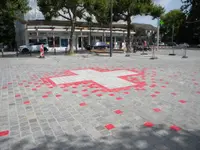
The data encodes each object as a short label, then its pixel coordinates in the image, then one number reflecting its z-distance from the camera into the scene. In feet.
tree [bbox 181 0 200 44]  140.26
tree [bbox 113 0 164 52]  80.02
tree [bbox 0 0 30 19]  54.19
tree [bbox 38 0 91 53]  60.84
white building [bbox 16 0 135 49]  103.40
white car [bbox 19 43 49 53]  83.15
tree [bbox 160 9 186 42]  188.34
